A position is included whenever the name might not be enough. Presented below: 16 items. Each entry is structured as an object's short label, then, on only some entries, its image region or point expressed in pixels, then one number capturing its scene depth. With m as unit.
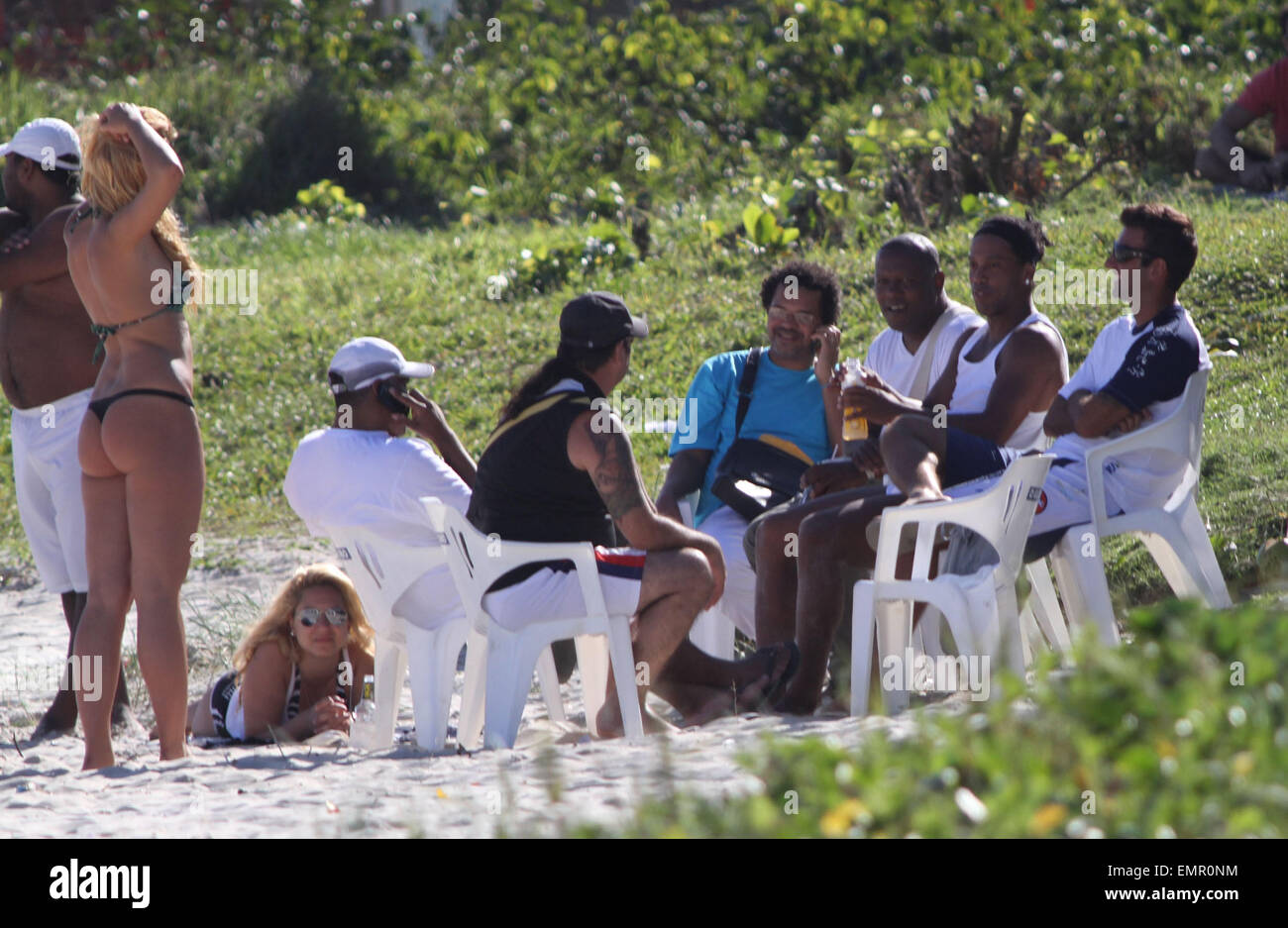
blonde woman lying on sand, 10.41
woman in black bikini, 8.84
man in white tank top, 9.58
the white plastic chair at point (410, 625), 9.65
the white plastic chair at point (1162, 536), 9.57
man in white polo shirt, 9.63
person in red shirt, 19.17
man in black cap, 9.27
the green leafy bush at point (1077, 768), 4.66
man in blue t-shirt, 11.01
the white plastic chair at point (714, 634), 10.92
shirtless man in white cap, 10.20
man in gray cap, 9.74
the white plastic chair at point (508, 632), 9.20
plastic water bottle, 10.18
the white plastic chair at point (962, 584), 8.89
